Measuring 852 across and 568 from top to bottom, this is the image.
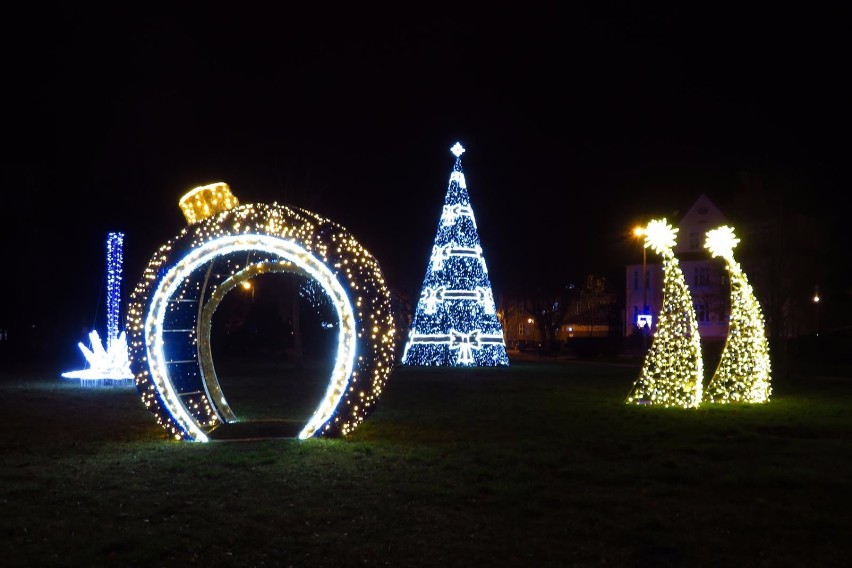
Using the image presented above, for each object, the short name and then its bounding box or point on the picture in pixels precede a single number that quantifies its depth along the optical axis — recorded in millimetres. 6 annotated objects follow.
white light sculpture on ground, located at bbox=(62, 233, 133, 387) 27031
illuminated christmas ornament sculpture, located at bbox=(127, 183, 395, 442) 13102
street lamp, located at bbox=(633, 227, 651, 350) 44638
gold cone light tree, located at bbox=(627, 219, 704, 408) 19547
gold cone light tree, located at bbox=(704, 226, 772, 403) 20953
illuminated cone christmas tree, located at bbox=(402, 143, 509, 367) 36250
